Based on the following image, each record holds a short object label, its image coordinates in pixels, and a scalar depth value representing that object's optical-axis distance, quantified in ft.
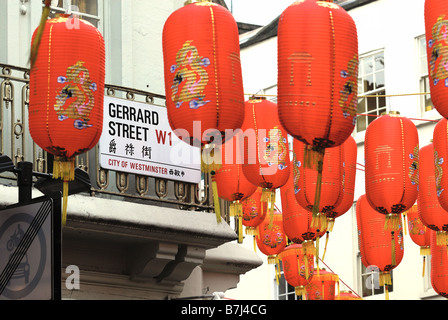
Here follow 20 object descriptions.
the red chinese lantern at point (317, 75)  38.93
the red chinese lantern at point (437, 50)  38.50
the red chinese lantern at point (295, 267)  62.13
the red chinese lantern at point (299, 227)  51.60
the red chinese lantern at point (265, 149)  46.01
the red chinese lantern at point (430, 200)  50.93
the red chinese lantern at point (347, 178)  46.40
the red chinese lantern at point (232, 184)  48.70
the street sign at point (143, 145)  49.39
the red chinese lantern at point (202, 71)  39.17
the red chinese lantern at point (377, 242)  52.85
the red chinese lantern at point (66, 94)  40.06
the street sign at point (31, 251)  36.50
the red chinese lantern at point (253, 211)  54.80
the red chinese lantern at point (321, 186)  45.42
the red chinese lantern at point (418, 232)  59.00
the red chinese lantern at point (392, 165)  47.03
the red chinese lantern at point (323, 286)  66.59
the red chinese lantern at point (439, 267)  54.54
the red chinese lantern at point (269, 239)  59.67
